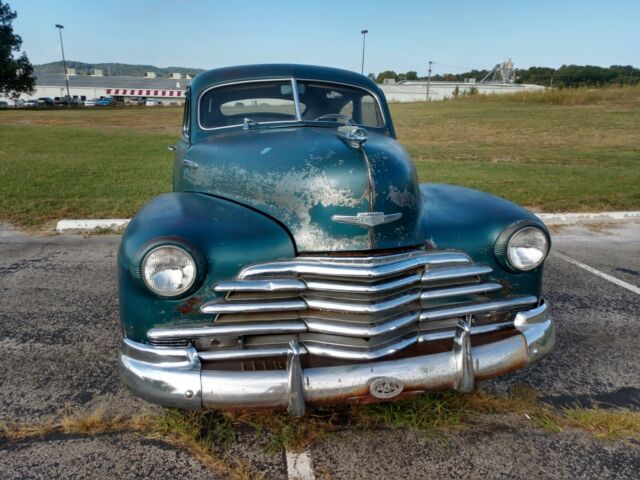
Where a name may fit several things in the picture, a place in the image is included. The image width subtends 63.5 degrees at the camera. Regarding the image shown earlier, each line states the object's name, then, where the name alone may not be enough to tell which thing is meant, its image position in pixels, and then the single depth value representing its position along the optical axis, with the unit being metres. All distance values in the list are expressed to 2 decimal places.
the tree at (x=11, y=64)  41.16
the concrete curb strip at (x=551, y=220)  5.88
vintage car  2.05
